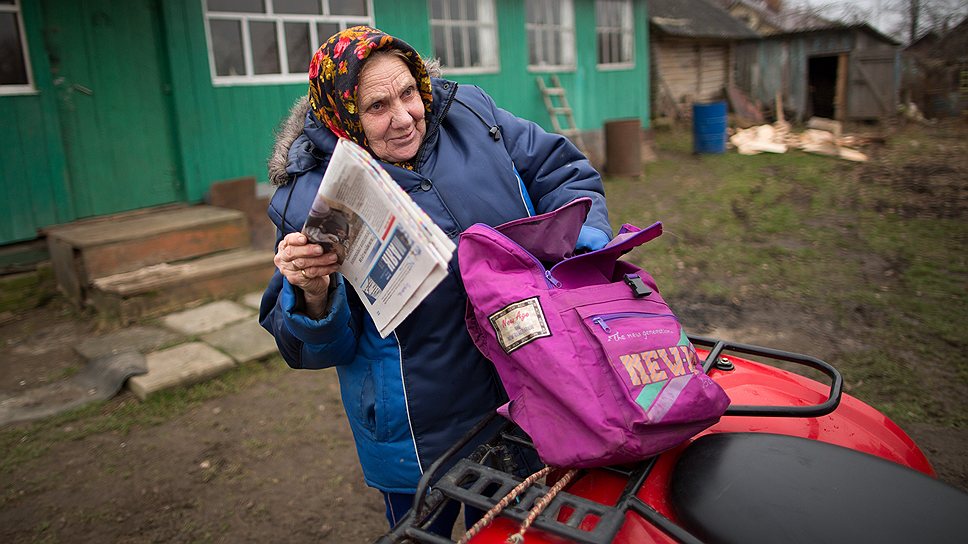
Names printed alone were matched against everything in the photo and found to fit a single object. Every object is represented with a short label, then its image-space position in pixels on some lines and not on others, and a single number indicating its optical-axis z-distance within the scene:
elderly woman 1.62
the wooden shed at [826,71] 17.58
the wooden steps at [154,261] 5.45
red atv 1.09
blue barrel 13.12
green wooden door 6.12
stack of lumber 12.83
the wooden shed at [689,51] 17.28
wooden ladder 11.34
